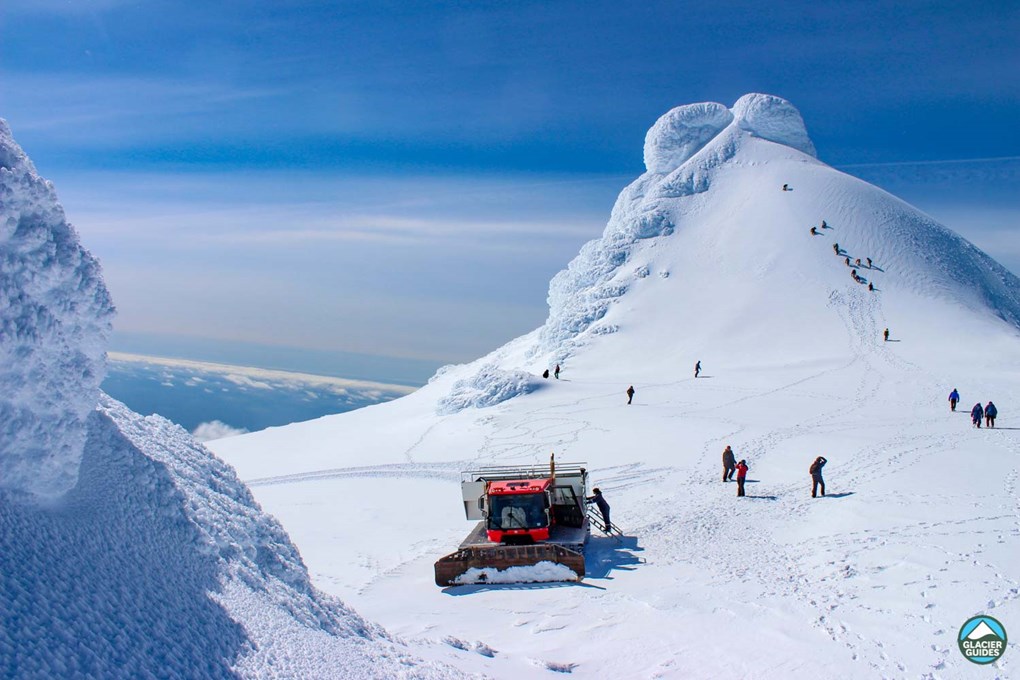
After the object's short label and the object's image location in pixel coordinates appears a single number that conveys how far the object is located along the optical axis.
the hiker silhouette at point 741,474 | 20.70
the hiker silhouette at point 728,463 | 22.44
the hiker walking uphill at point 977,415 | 28.59
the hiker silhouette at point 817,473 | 19.77
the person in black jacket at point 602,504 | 18.20
